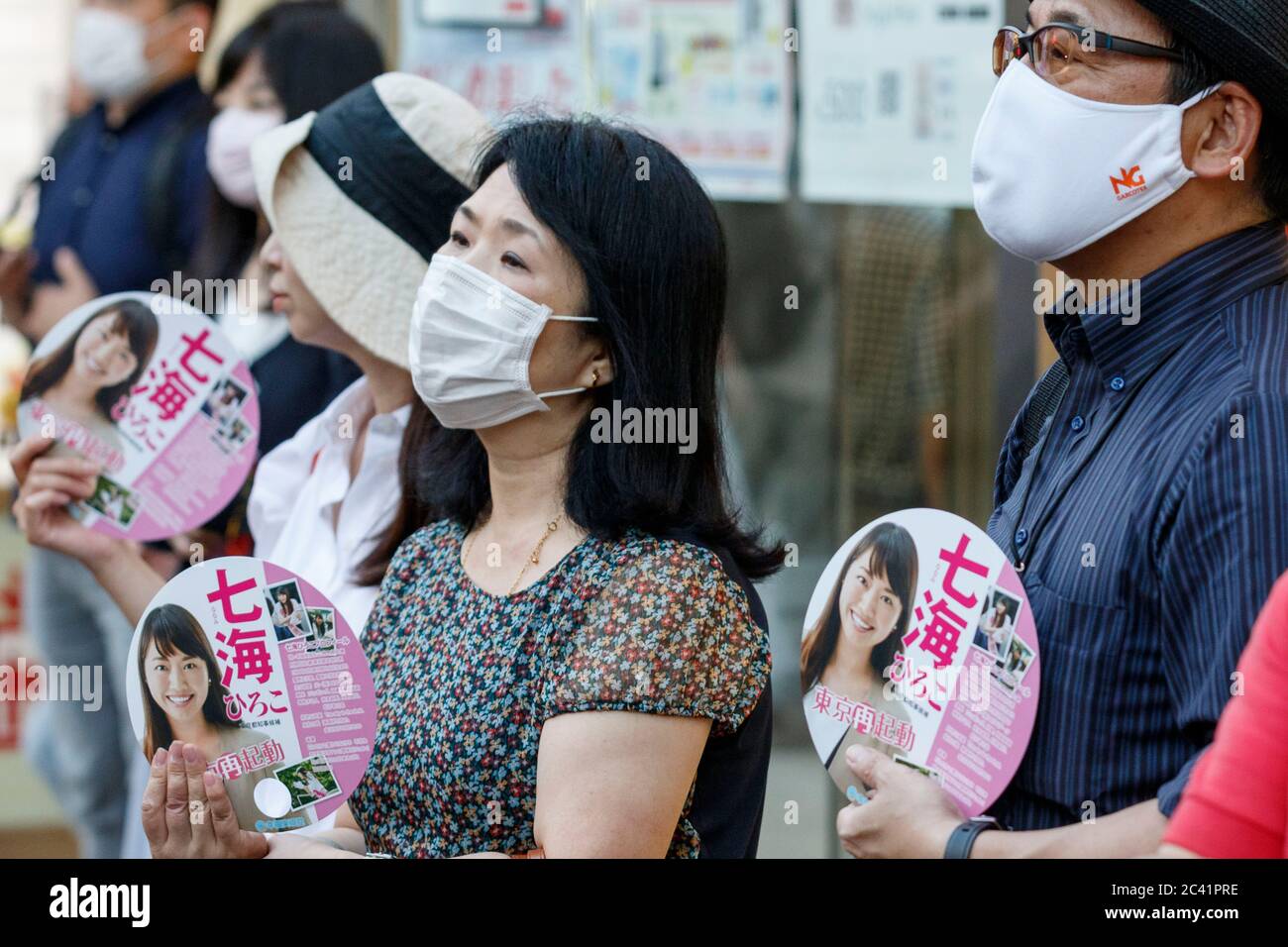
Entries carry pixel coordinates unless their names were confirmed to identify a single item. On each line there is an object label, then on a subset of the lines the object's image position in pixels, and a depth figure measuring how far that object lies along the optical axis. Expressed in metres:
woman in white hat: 3.08
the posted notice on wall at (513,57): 4.38
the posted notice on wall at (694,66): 4.34
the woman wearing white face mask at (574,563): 2.16
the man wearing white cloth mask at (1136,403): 1.84
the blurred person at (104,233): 4.29
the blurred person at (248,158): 3.68
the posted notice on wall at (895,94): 4.19
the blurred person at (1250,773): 1.49
